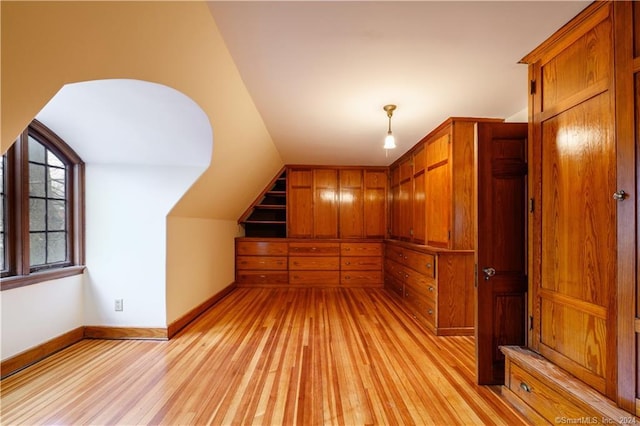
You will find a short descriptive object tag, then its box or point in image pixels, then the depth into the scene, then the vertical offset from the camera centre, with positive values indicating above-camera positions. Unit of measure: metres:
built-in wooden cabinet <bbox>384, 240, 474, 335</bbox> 2.73 -0.84
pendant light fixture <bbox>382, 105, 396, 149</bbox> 2.42 +0.80
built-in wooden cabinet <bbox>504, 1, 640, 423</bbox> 1.16 -0.04
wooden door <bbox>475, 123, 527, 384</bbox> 1.82 -0.15
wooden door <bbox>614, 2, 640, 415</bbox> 1.13 +0.05
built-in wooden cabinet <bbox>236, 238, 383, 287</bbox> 4.71 -0.88
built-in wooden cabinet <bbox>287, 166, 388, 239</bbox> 4.90 +0.21
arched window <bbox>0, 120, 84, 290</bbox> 2.03 +0.04
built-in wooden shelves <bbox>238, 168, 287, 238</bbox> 4.98 +0.01
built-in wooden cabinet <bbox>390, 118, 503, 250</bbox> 2.73 +0.30
